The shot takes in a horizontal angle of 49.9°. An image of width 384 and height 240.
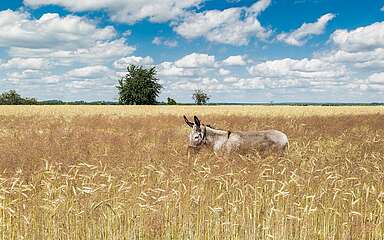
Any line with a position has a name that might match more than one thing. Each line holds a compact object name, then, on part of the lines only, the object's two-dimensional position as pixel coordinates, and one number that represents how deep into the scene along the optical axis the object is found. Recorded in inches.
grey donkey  435.5
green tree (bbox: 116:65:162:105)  3833.7
